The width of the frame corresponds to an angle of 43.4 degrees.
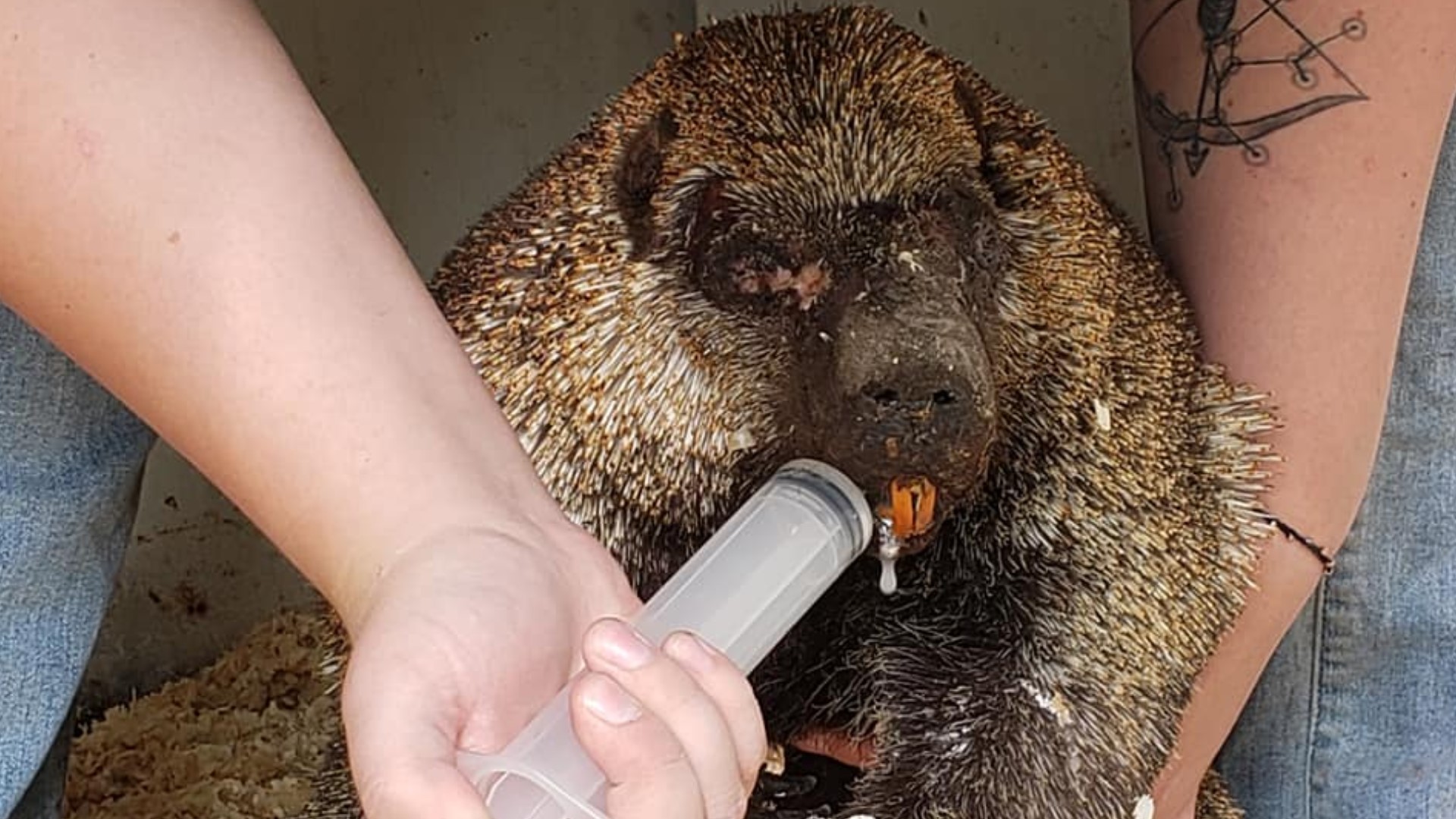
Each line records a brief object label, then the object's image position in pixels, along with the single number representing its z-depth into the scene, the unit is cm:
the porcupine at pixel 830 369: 124
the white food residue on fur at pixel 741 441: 131
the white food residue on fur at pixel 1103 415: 141
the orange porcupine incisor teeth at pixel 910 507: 116
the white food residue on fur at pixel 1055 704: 138
